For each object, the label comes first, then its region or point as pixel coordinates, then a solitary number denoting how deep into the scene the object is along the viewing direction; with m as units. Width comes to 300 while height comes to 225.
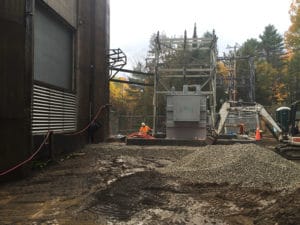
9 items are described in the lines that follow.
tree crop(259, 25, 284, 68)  40.51
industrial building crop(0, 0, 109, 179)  5.93
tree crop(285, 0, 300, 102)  27.36
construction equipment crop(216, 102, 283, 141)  13.11
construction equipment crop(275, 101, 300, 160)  10.18
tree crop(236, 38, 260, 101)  29.46
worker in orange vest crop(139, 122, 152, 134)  14.04
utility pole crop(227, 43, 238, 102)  26.95
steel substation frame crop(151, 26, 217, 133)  13.43
